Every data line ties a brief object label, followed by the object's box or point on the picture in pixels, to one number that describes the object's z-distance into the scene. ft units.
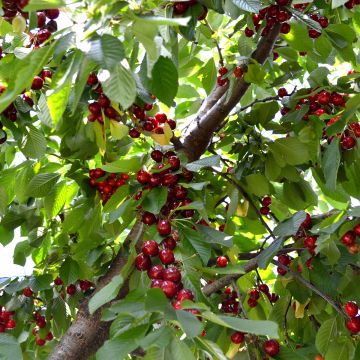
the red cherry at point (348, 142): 5.52
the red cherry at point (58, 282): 6.91
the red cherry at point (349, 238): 4.61
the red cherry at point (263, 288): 6.05
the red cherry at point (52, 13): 4.81
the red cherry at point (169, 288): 3.77
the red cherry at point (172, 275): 3.98
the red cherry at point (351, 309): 4.83
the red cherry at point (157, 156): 5.31
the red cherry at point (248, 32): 6.27
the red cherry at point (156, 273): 4.09
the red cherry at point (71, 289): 6.81
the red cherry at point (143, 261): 4.39
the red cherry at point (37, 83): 5.03
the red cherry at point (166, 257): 4.23
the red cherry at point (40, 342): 7.13
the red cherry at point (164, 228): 4.50
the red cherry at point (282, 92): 6.49
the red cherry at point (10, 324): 6.17
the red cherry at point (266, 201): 6.80
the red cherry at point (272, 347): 4.49
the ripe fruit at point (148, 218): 4.73
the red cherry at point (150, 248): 4.37
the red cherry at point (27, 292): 6.46
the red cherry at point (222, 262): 4.72
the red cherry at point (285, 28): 5.64
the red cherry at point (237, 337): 4.72
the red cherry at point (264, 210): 6.77
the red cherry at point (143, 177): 4.79
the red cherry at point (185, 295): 3.67
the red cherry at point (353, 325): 4.70
